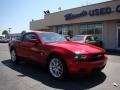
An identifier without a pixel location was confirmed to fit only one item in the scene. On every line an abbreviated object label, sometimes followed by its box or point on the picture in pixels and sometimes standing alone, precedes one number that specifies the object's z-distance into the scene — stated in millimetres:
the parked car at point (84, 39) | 6768
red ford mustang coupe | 2777
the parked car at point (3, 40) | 20072
